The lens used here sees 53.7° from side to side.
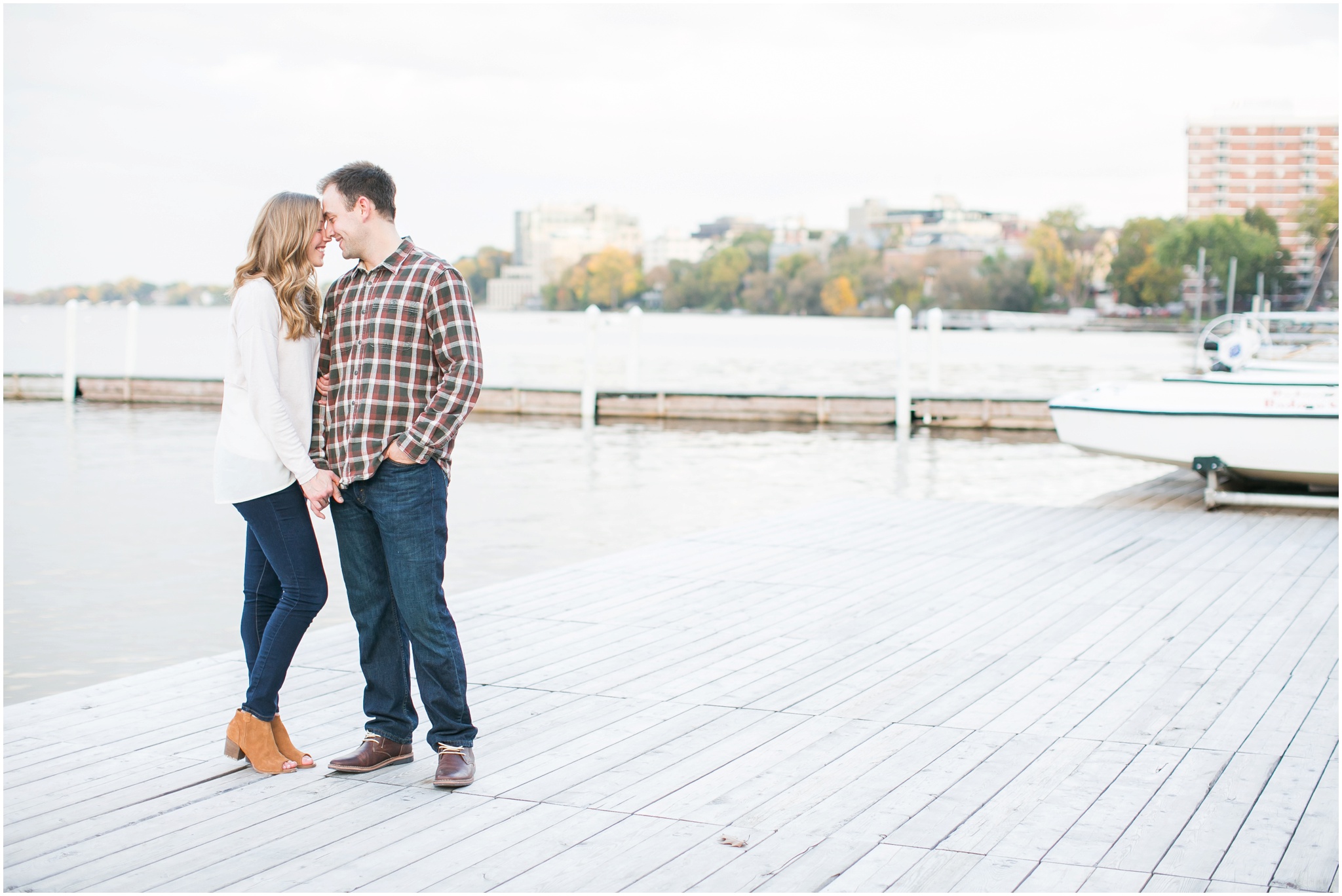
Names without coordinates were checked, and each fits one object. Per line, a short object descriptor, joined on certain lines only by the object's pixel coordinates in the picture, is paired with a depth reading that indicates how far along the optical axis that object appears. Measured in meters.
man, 3.03
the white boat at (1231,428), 8.61
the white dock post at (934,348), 20.36
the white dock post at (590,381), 20.11
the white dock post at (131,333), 24.06
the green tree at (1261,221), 118.44
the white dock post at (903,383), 18.83
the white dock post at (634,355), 20.94
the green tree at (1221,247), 109.62
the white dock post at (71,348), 23.41
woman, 3.01
